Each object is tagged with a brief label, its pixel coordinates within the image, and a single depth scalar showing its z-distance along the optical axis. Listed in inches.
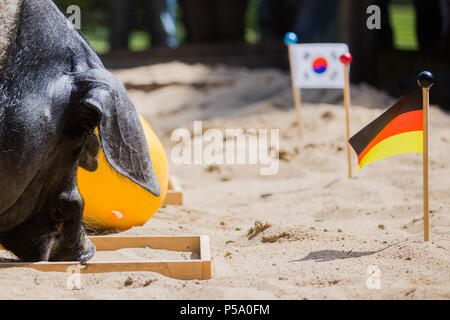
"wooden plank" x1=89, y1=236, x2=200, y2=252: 247.3
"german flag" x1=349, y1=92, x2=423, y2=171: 244.7
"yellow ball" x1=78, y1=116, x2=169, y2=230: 264.5
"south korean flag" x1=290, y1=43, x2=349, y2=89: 463.5
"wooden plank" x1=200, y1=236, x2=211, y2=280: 211.2
